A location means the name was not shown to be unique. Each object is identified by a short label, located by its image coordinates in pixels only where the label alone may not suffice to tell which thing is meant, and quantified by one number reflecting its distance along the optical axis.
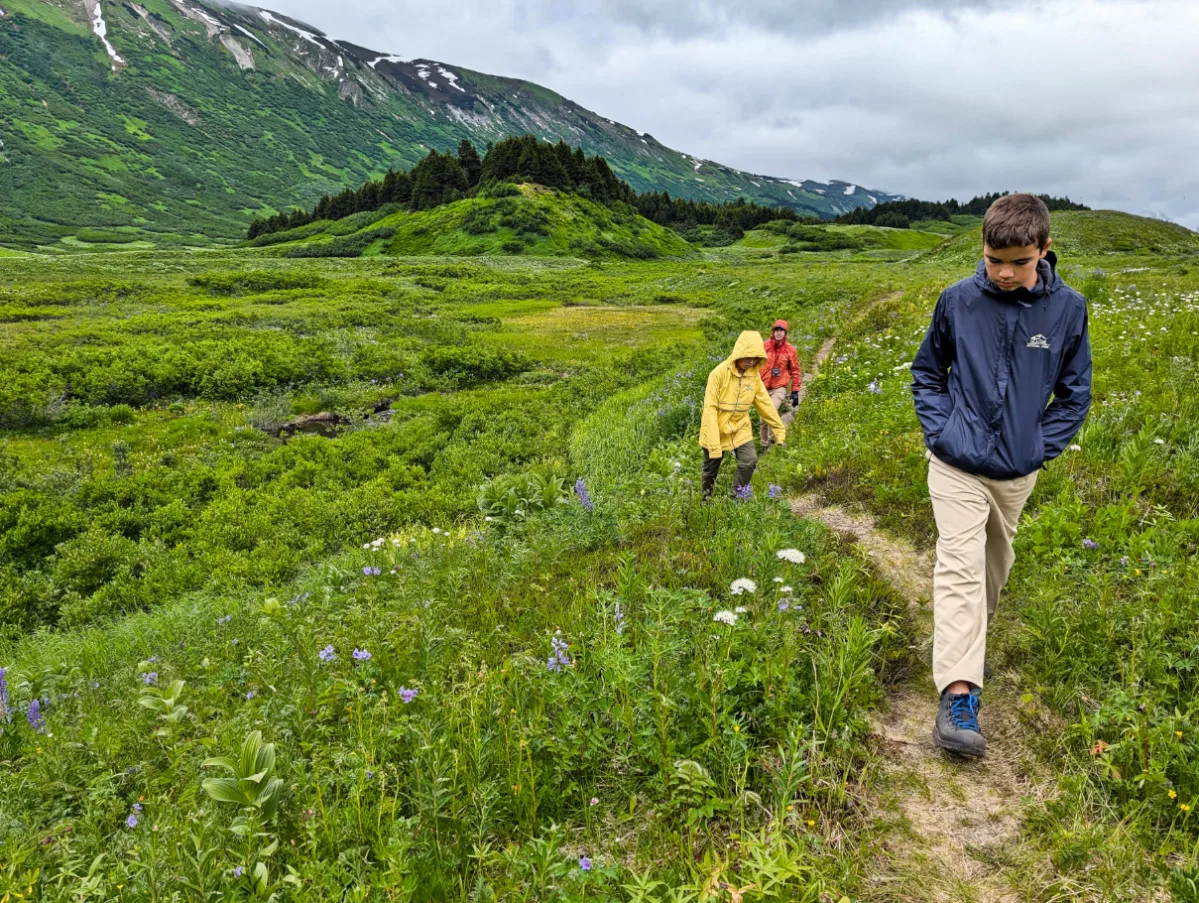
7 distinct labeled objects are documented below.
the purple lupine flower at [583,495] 7.00
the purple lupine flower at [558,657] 3.79
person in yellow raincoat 7.32
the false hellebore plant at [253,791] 2.73
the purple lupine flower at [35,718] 4.26
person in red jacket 10.93
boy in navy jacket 3.34
